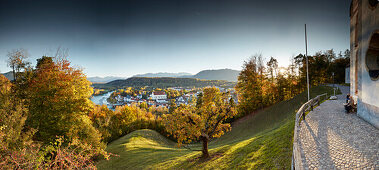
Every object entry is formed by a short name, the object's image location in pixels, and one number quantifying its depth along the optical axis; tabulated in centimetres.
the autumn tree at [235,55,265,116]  2741
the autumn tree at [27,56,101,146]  1174
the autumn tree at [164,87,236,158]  1054
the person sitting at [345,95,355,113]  1069
